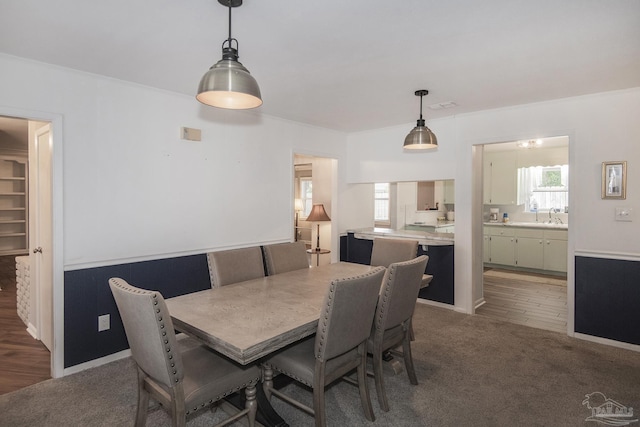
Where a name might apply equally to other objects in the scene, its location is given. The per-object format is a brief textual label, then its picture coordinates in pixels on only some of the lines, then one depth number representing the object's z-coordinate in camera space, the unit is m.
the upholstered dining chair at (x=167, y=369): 1.64
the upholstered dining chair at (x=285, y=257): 3.28
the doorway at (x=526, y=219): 5.97
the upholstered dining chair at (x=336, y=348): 1.88
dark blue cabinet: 4.43
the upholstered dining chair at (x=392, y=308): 2.27
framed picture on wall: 3.27
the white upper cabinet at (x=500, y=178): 6.96
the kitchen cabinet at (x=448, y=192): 7.32
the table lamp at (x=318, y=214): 5.23
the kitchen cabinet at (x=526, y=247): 6.19
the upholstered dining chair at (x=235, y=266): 2.81
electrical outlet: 2.98
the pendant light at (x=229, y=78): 1.70
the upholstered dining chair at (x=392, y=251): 3.55
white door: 2.94
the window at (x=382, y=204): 7.53
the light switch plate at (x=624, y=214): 3.26
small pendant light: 3.10
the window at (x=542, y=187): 6.92
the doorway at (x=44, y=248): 2.73
